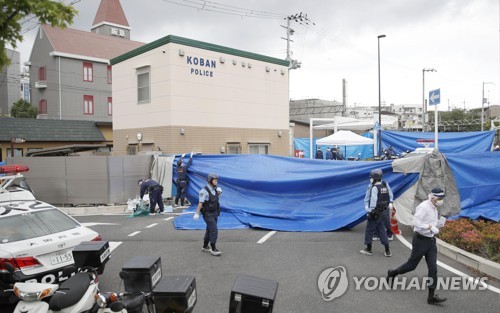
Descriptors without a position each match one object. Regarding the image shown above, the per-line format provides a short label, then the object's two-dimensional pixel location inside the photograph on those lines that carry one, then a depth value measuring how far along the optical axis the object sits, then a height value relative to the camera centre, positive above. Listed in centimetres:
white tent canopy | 2188 +12
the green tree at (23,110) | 3756 +345
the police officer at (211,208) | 794 -136
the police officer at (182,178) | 1370 -128
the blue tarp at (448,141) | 2595 -3
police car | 533 -144
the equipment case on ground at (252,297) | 336 -137
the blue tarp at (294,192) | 1002 -147
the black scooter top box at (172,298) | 363 -148
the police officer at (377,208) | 762 -135
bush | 709 -190
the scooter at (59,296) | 404 -165
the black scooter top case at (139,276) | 439 -152
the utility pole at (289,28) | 3928 +1175
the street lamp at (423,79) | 4816 +763
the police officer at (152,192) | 1265 -163
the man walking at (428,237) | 545 -141
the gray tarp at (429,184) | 923 -105
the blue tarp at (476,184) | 970 -114
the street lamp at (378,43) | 3131 +802
